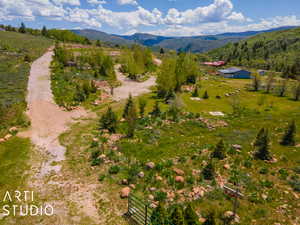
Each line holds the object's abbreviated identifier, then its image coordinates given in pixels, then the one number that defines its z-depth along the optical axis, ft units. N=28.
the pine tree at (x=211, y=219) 31.01
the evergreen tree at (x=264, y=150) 54.39
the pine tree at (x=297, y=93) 126.21
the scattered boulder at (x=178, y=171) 47.41
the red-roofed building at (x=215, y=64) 317.38
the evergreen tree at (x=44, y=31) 340.59
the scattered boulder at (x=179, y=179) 44.60
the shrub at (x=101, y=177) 45.40
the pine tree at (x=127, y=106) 80.89
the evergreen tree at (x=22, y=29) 335.14
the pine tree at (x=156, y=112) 87.28
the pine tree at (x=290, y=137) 62.54
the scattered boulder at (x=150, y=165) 49.38
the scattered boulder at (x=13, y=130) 66.11
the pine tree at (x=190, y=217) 29.40
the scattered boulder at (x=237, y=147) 60.72
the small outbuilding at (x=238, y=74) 225.15
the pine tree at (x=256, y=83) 153.01
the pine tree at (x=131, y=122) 65.98
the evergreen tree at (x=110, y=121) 70.74
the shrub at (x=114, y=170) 47.71
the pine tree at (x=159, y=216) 30.17
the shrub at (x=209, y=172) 46.18
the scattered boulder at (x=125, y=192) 40.22
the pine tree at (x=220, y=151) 54.44
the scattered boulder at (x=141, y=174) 46.20
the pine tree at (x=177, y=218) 28.32
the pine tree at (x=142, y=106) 87.91
